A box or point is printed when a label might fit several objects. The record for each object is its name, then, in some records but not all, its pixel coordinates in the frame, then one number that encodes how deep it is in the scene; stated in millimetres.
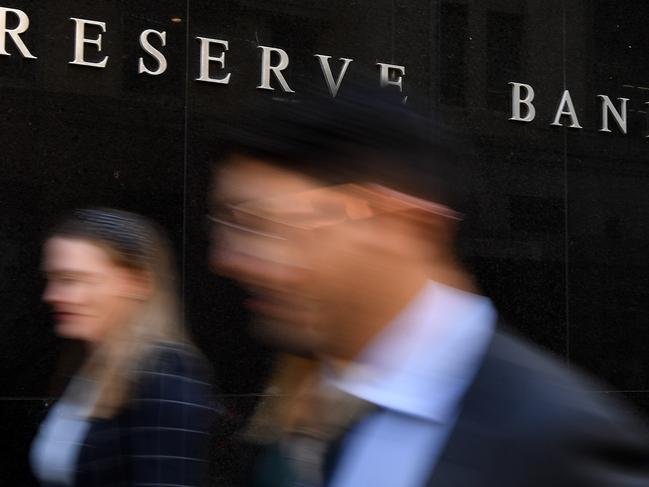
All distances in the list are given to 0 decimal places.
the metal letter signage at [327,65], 7183
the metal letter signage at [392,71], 7629
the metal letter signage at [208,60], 6992
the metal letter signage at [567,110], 8234
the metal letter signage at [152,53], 6836
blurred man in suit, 1110
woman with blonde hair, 2551
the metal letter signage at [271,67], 7172
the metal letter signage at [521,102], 8055
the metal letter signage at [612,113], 8398
